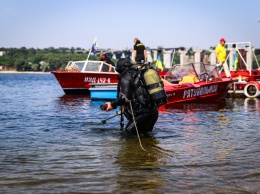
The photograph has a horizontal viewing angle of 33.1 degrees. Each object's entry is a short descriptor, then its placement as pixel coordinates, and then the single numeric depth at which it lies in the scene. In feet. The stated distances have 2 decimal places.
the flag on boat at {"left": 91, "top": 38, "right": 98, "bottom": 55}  83.30
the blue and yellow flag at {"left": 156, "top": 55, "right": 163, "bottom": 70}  99.04
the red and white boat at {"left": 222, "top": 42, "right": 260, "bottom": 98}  63.99
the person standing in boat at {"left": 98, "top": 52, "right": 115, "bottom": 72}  74.74
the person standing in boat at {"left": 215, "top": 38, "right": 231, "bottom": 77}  63.67
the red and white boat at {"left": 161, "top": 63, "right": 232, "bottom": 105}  52.34
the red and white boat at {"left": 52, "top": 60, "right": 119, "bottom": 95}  73.67
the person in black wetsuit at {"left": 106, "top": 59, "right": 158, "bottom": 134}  24.02
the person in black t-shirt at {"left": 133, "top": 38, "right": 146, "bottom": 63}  64.43
